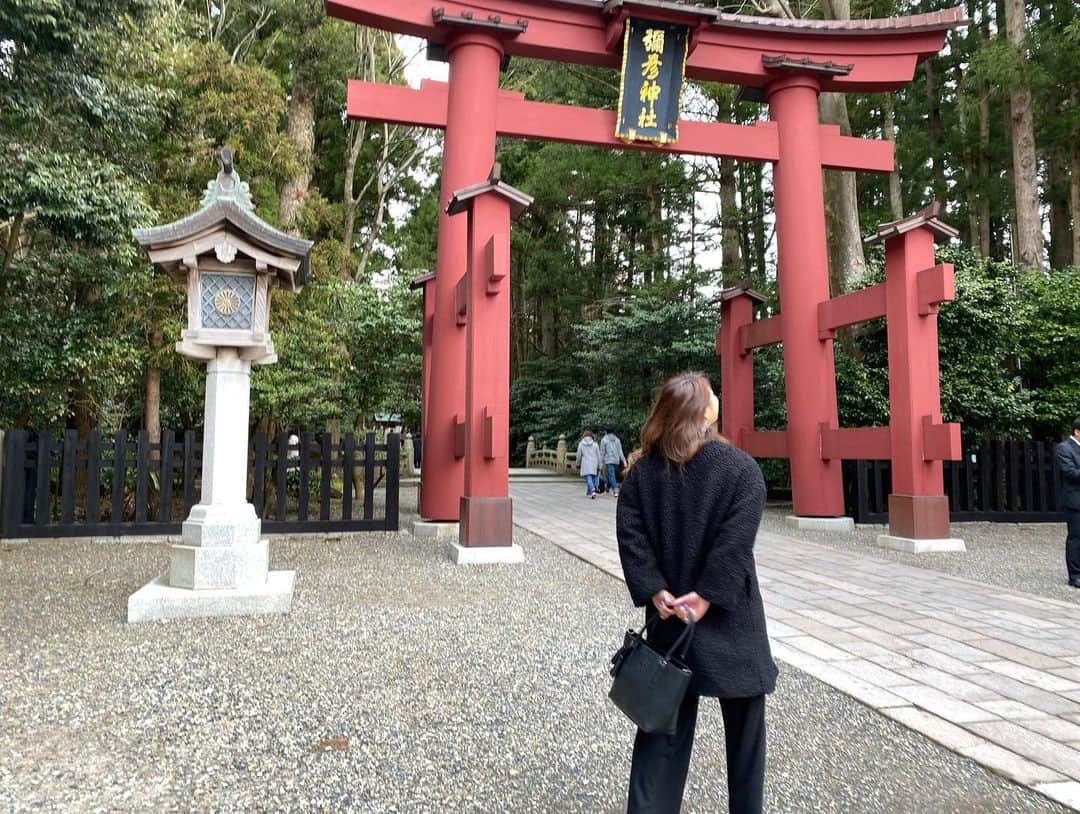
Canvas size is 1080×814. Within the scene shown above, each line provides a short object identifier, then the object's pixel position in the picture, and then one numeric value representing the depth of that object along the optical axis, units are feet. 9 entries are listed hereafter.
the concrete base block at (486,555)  23.04
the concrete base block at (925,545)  26.40
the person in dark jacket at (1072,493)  20.02
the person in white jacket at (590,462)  49.73
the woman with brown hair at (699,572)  6.53
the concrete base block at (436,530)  28.81
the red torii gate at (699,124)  29.40
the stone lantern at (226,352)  16.58
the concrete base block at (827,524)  32.09
